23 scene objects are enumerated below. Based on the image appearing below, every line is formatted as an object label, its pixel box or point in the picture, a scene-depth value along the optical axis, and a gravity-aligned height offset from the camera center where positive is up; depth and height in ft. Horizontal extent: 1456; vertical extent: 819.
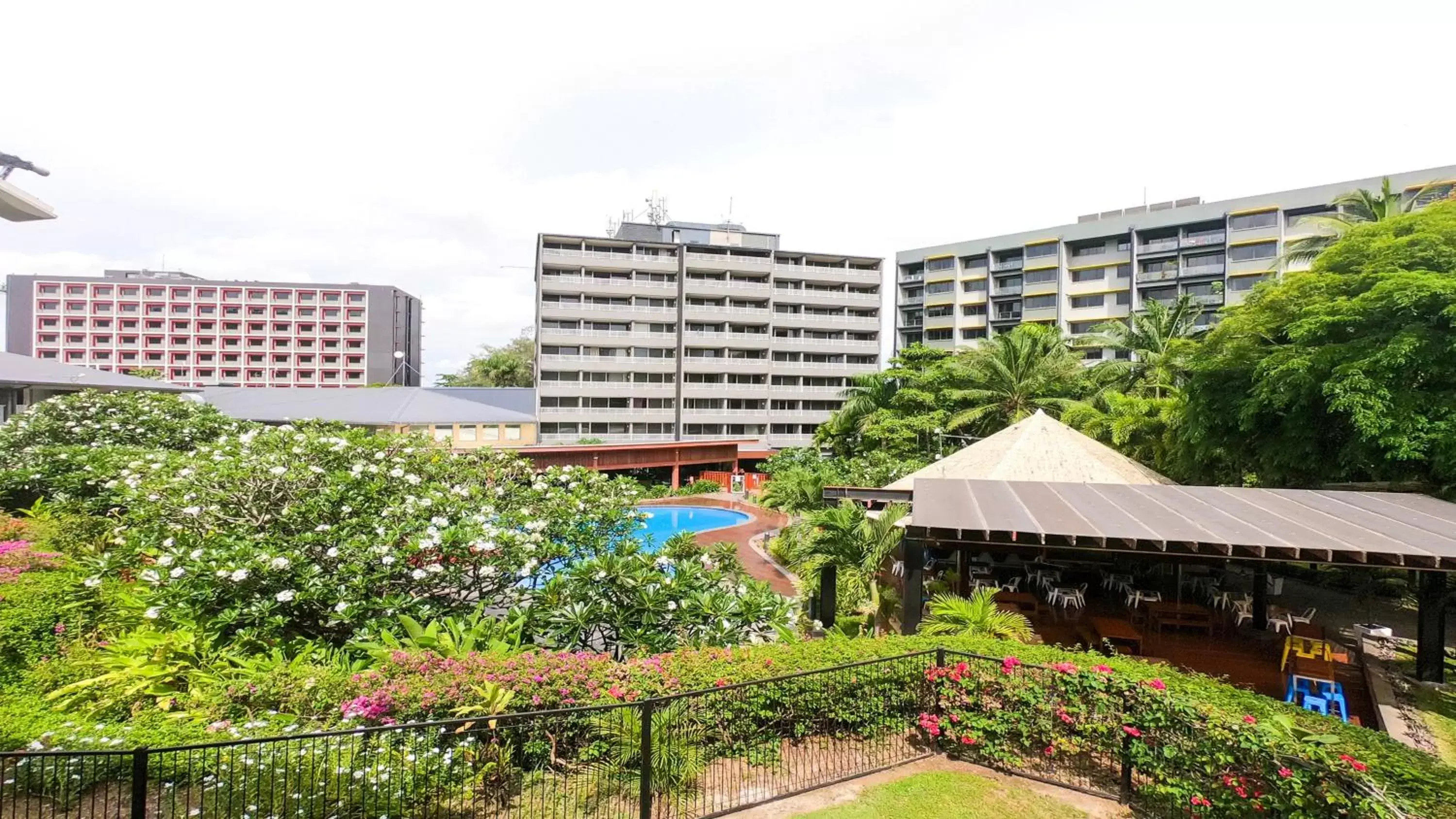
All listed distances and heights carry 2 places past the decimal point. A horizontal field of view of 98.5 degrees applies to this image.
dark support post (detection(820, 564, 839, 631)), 39.01 -11.48
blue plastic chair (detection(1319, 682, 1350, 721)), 27.45 -12.34
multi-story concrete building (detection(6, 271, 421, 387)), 232.32 +27.79
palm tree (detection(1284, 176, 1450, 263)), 64.49 +21.90
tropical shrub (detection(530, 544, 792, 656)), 27.94 -9.31
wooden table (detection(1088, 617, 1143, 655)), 34.71 -12.23
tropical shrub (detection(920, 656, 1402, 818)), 16.53 -10.30
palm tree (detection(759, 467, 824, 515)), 67.97 -10.15
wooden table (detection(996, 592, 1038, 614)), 39.58 -11.89
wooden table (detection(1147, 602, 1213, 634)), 37.63 -12.13
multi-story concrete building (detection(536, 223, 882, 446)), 153.48 +18.78
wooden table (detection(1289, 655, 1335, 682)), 29.60 -11.95
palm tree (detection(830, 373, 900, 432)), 116.67 +2.10
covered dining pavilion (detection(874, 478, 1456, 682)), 26.45 -5.09
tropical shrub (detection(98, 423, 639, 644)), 26.89 -6.34
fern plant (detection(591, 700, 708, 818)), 20.27 -11.61
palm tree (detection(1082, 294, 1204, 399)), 90.53 +12.41
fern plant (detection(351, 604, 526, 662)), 24.84 -9.72
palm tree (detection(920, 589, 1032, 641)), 29.53 -9.98
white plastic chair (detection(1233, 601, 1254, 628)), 40.52 -12.81
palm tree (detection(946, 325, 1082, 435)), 97.86 +5.42
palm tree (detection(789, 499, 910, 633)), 38.81 -8.12
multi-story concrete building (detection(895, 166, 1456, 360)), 145.89 +40.71
